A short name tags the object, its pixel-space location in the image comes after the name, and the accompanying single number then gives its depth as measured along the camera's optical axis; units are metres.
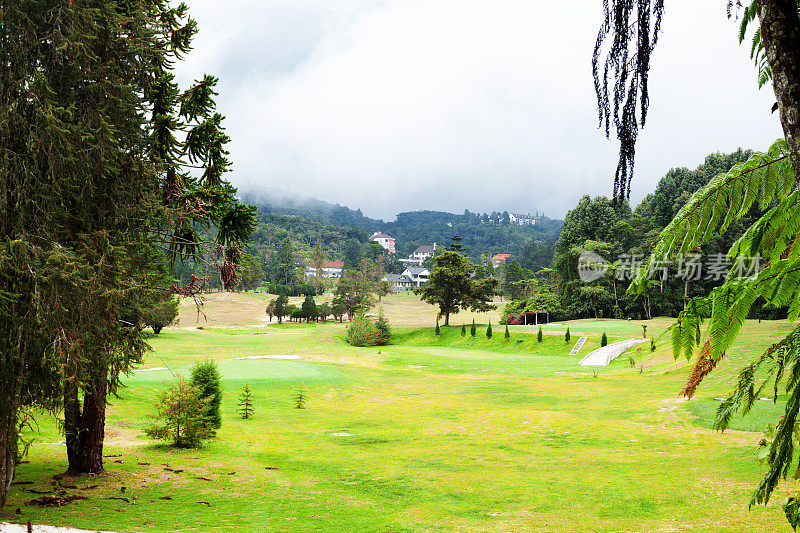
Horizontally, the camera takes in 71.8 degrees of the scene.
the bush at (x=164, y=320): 48.53
